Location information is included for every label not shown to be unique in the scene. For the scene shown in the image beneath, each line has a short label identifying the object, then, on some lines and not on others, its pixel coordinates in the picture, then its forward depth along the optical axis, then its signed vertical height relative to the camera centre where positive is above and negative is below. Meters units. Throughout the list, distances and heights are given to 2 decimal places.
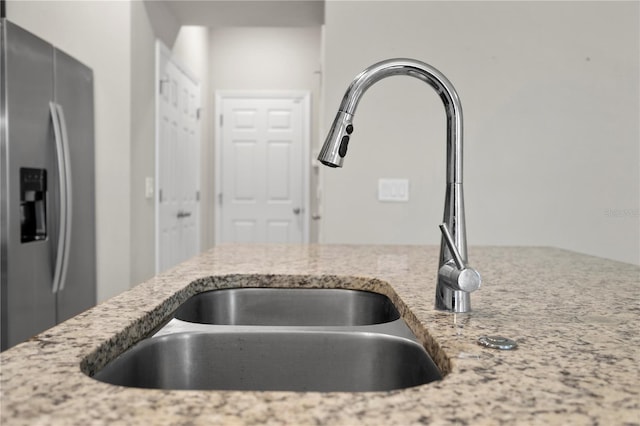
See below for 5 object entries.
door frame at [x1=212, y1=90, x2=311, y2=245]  5.45 +0.55
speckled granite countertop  0.50 -0.19
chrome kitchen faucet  0.87 +0.07
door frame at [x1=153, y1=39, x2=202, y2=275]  3.75 +0.28
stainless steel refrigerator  2.23 +0.03
